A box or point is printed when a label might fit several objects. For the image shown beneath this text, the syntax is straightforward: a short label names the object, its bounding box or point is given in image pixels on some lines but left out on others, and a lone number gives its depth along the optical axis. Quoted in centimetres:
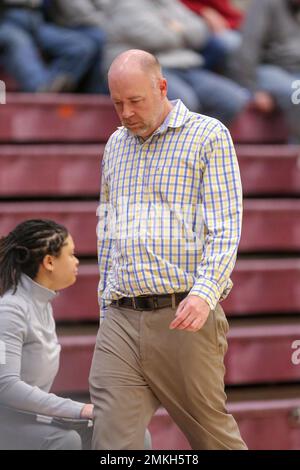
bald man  518
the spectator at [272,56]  948
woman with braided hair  551
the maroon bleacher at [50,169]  841
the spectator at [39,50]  907
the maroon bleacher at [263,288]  830
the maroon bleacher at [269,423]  763
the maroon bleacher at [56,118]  884
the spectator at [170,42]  891
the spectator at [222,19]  994
